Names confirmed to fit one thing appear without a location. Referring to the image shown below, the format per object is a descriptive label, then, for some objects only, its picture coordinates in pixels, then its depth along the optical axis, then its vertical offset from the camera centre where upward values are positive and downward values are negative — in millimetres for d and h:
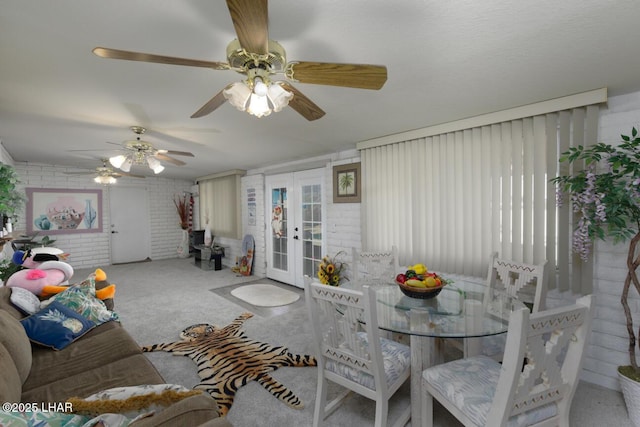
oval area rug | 3838 -1264
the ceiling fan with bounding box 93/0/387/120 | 1057 +587
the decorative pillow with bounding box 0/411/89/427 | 777 -628
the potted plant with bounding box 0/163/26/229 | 2016 +240
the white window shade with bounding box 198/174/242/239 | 5678 +152
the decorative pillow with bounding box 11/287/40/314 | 1948 -627
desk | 5848 -971
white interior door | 6367 -272
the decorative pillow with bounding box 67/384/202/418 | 944 -664
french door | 4254 -237
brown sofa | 1193 -876
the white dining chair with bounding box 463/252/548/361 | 1946 -627
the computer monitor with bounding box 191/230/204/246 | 6414 -600
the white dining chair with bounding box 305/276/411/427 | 1381 -783
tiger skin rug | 1991 -1284
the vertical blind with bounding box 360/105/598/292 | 2146 +119
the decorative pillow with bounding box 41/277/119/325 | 2113 -701
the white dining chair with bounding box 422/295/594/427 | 1058 -722
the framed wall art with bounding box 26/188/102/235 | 5340 +39
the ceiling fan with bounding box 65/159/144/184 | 4277 +594
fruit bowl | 1807 -546
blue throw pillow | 1799 -770
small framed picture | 3529 +350
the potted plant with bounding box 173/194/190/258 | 7129 -223
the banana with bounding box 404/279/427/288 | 1826 -492
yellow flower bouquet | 3309 -759
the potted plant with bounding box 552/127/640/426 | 1722 +18
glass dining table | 1503 -651
